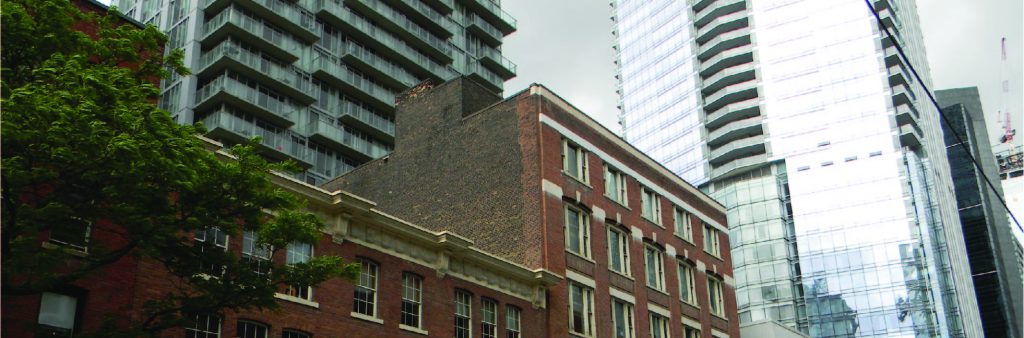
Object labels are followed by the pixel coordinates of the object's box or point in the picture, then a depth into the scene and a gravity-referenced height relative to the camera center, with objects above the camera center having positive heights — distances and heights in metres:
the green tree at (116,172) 16.62 +5.98
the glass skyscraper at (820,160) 106.94 +38.78
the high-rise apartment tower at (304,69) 71.69 +33.60
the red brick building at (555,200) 40.12 +13.06
